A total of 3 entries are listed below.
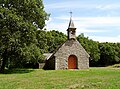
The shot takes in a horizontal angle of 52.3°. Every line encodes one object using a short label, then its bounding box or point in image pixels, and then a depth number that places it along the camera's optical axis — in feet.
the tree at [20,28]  59.63
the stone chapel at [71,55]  74.89
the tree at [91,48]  115.58
